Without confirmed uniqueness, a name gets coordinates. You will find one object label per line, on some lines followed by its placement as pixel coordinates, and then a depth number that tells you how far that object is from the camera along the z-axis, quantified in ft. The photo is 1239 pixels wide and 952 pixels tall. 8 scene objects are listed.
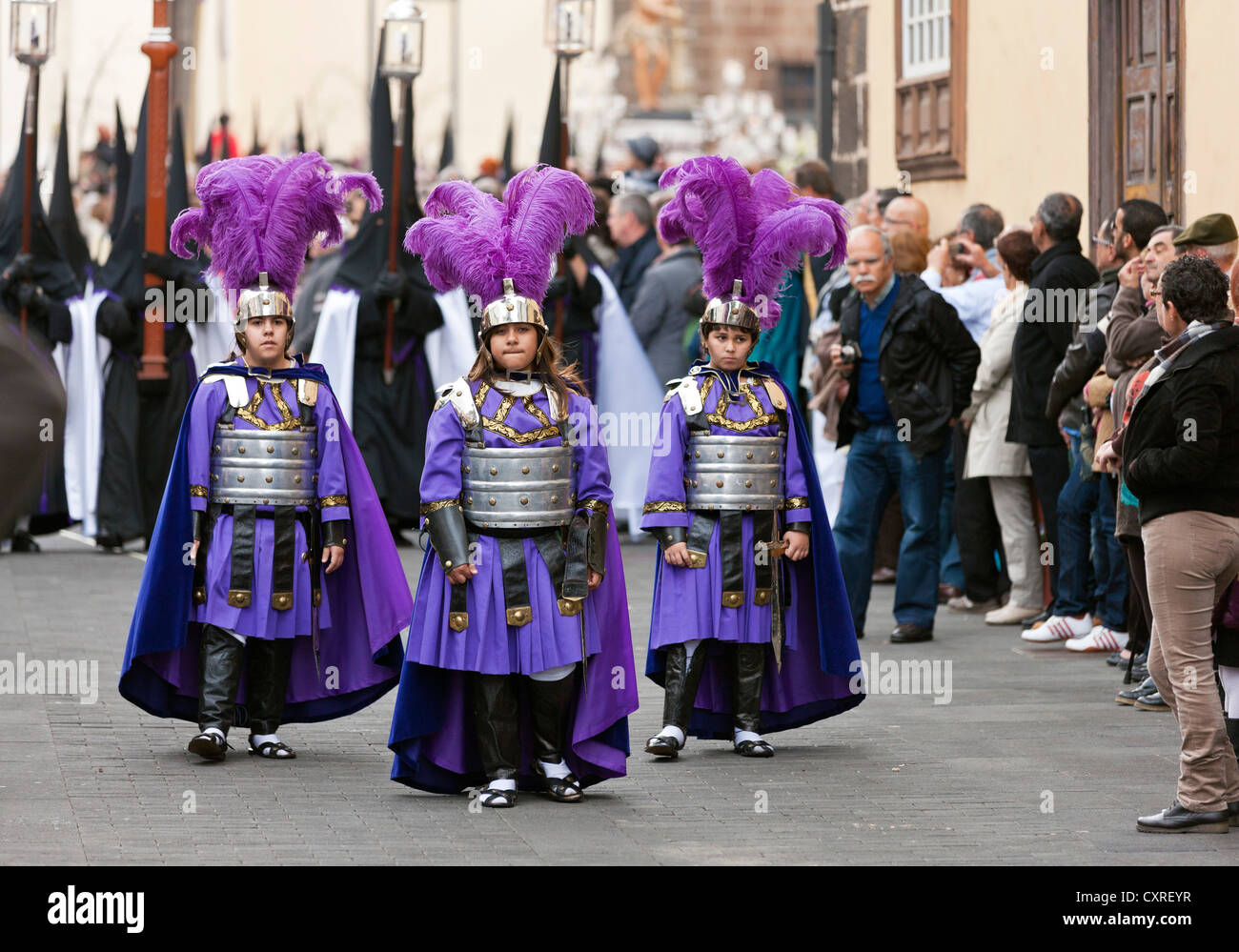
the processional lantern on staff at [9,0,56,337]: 50.93
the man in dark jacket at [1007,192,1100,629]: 34.81
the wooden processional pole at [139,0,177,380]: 48.08
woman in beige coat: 37.14
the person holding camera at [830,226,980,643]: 34.81
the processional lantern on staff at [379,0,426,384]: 49.60
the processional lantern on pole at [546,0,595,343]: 51.57
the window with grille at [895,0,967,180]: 49.80
